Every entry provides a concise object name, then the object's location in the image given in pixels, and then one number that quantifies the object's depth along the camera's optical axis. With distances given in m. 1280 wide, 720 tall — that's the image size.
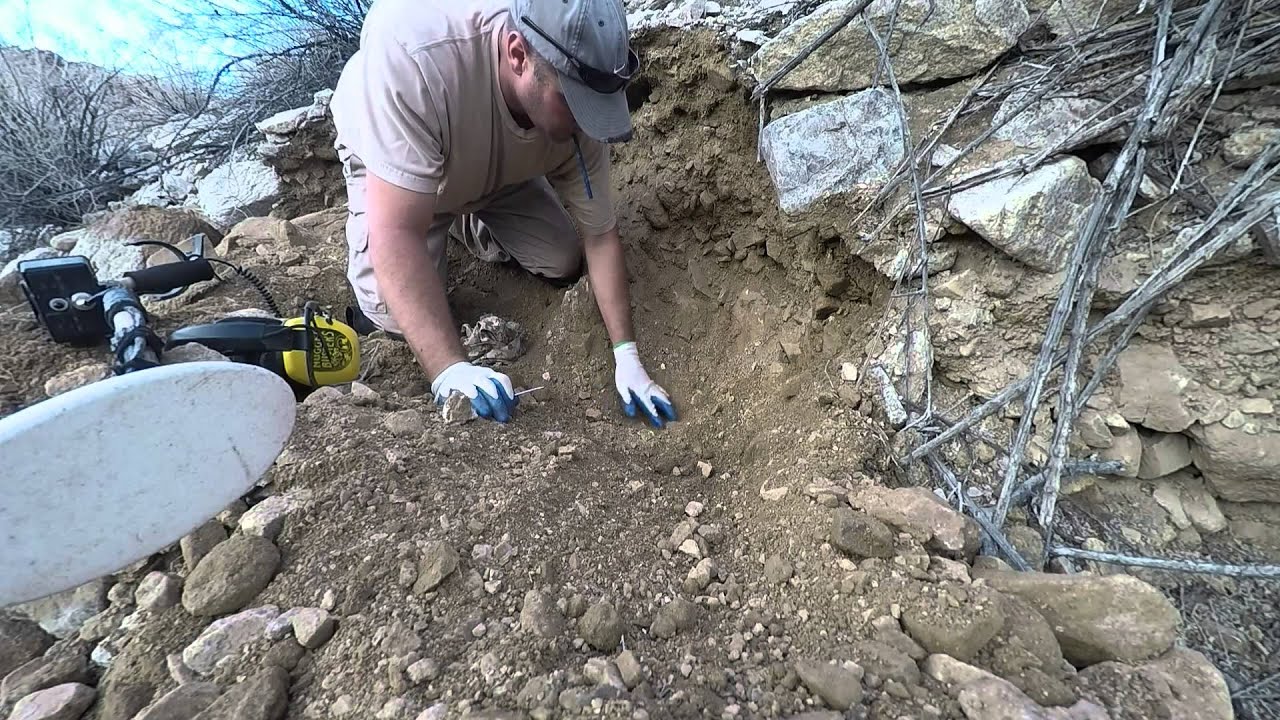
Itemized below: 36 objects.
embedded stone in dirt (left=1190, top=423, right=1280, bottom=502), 1.48
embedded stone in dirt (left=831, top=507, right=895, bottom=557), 1.12
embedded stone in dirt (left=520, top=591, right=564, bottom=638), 0.97
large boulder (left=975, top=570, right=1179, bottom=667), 0.94
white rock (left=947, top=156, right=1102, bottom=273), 1.42
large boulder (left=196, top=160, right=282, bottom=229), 3.27
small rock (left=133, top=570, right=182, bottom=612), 1.04
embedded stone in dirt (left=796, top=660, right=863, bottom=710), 0.86
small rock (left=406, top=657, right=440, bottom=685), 0.88
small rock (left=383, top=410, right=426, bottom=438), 1.45
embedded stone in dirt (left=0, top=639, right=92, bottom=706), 0.95
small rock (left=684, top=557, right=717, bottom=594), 1.14
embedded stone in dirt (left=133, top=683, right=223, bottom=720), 0.85
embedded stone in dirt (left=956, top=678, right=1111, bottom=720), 0.80
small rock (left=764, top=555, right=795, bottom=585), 1.14
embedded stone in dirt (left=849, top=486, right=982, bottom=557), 1.15
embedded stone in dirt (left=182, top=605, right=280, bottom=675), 0.94
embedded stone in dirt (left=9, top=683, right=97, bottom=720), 0.89
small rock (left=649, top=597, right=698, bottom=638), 1.02
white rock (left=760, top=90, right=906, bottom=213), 1.69
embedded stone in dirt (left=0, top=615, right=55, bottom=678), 1.03
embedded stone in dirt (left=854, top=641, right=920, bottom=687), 0.89
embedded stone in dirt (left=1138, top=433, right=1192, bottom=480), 1.57
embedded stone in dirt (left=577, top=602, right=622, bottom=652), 0.97
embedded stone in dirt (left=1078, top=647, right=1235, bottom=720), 0.85
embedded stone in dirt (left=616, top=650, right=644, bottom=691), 0.90
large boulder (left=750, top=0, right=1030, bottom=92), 1.63
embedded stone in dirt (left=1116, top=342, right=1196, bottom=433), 1.50
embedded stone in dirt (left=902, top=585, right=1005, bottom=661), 0.93
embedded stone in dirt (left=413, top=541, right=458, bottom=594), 1.05
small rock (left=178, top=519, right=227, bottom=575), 1.11
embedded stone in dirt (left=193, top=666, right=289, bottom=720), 0.85
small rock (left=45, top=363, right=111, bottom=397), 1.52
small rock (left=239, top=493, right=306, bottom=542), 1.14
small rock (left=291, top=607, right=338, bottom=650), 0.97
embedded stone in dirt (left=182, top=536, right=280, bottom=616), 1.03
